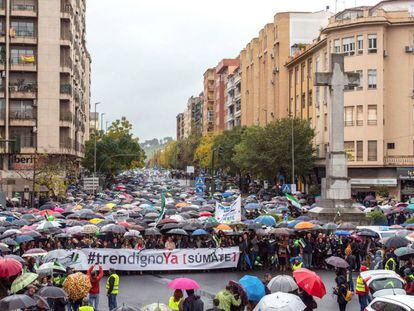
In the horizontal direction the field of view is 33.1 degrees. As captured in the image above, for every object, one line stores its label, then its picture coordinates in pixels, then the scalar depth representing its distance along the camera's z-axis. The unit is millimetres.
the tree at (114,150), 92812
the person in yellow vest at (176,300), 14119
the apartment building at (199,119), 179312
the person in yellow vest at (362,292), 16656
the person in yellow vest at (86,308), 12569
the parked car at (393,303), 12586
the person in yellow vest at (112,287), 16859
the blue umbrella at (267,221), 28672
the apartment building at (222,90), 138875
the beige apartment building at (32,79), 60938
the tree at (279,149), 65688
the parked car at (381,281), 16000
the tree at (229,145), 93875
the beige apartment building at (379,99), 59250
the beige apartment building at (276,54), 82188
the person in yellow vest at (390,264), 18969
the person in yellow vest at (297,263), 19783
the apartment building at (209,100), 162250
